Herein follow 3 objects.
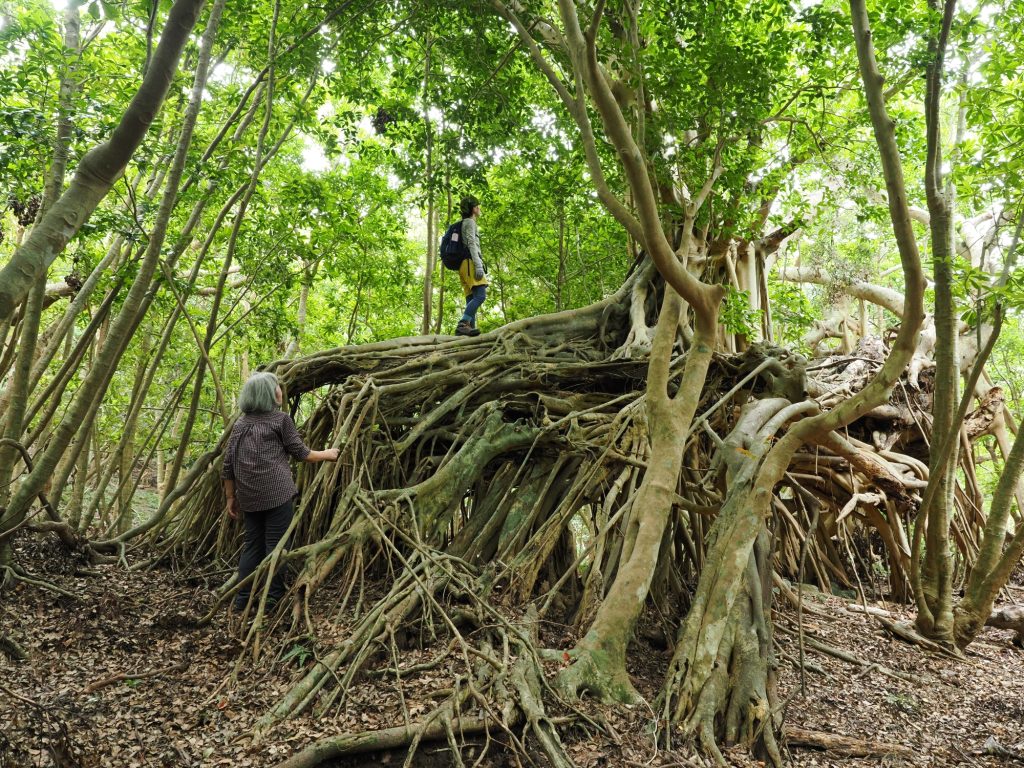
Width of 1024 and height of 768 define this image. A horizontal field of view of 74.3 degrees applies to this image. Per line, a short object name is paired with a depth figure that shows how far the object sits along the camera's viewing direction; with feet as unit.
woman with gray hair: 11.81
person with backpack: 19.40
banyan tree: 9.52
